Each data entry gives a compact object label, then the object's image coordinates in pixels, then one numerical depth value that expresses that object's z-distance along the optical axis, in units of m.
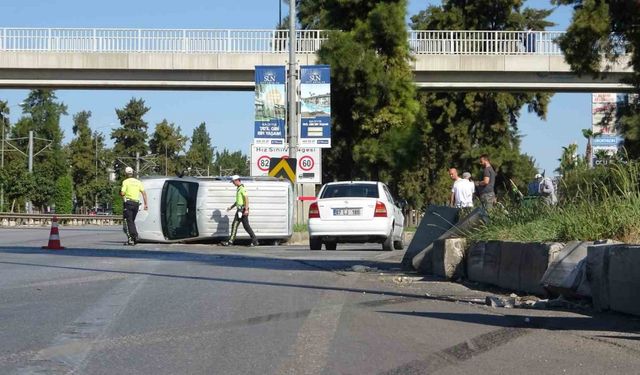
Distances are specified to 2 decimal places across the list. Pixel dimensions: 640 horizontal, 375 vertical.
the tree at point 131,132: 108.44
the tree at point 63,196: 75.94
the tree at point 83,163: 94.31
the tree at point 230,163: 158.40
